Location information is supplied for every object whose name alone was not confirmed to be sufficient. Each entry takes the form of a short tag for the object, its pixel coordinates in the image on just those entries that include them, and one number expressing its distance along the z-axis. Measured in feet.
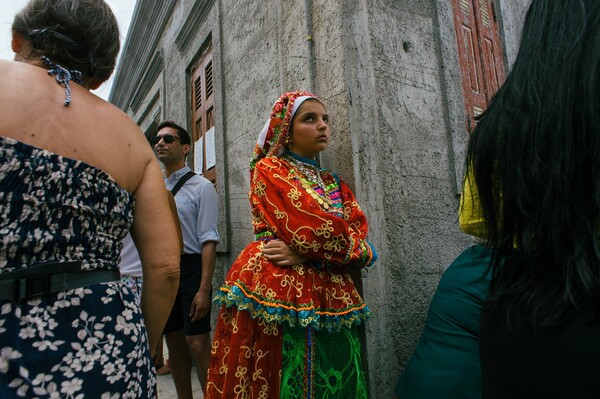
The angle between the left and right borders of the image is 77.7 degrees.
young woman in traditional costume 5.14
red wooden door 9.15
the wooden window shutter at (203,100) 13.91
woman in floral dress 2.58
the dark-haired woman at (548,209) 1.90
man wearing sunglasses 8.30
